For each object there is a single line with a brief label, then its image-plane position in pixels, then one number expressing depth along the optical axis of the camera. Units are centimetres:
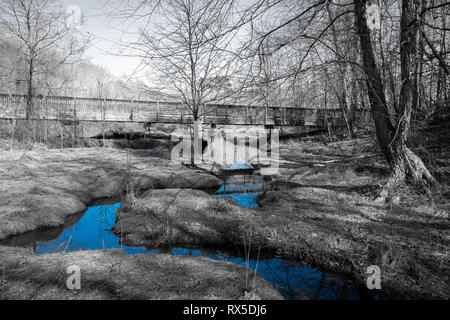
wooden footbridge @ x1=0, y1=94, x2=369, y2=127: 1404
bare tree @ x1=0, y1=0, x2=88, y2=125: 1436
